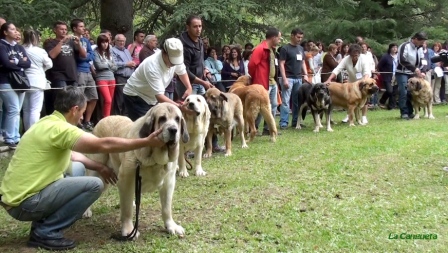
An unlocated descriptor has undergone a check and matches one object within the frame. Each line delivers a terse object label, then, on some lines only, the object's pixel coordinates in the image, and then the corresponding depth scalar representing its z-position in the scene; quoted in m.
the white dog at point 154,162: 3.77
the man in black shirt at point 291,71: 10.45
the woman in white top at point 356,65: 11.25
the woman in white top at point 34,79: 7.57
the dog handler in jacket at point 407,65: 11.55
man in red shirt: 9.46
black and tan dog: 10.54
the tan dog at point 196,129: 6.25
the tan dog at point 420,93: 11.70
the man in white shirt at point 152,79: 5.44
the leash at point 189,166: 6.69
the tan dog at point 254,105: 8.90
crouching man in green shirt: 3.55
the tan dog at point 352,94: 11.00
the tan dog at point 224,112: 7.62
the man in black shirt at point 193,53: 7.07
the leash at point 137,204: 3.93
